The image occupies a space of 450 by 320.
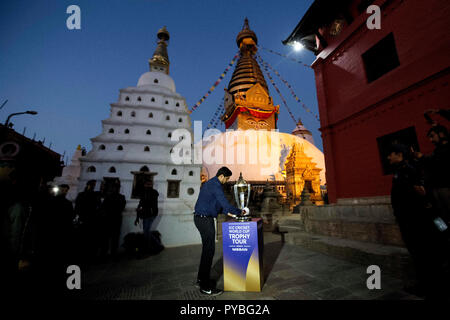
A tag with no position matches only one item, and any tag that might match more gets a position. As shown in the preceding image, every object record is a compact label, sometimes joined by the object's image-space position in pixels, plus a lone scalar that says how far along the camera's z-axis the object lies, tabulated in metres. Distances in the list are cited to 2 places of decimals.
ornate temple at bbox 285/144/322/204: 14.92
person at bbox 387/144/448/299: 2.13
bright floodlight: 9.23
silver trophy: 3.16
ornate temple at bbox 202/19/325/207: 15.59
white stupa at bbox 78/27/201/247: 8.00
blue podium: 2.51
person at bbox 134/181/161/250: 4.76
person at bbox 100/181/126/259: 4.62
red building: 4.70
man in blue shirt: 2.58
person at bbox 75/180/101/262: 4.51
